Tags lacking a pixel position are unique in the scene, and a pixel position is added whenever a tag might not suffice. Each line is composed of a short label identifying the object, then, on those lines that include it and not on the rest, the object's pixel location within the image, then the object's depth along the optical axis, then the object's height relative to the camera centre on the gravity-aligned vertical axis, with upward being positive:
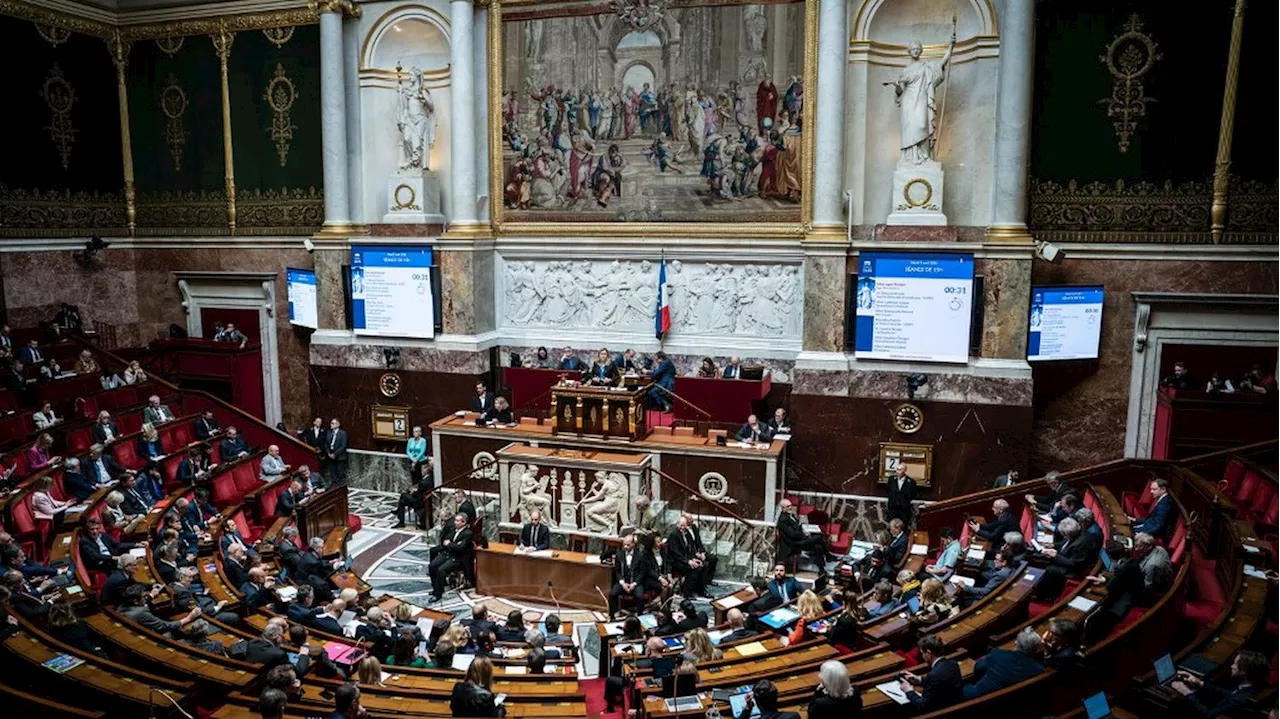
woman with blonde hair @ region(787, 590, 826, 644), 9.31 -3.86
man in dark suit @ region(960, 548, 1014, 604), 9.75 -3.70
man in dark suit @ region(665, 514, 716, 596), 12.34 -4.34
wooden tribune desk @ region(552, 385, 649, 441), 14.71 -2.84
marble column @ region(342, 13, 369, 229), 18.52 +2.29
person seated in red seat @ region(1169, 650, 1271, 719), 6.07 -3.08
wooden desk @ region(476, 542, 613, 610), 12.39 -4.70
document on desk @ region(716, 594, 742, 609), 10.52 -4.23
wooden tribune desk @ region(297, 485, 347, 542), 13.80 -4.36
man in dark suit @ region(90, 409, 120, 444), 14.66 -3.20
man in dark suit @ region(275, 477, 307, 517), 13.77 -4.03
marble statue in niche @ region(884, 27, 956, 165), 14.93 +2.31
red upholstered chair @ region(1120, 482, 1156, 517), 11.69 -3.43
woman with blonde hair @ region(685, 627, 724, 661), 8.52 -3.83
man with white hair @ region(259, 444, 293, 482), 15.30 -3.92
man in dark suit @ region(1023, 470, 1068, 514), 12.28 -3.48
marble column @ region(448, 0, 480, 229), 17.39 +2.20
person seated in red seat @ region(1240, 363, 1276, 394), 13.53 -2.06
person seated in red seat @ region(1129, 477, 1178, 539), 10.25 -3.13
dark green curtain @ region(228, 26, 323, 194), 19.22 +2.72
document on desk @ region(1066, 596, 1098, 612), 8.45 -3.39
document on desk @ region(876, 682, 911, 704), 7.12 -3.59
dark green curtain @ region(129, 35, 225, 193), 20.06 +2.60
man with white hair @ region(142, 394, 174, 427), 16.11 -3.24
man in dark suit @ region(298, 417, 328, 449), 17.41 -3.87
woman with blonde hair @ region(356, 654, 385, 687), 7.78 -3.75
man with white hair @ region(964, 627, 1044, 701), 6.90 -3.26
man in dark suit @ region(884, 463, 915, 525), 14.17 -3.95
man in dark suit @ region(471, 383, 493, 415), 16.44 -2.99
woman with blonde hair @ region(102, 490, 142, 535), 11.54 -3.72
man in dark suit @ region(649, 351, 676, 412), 16.11 -2.52
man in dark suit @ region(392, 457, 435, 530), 15.45 -4.46
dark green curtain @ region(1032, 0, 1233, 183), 14.27 +2.45
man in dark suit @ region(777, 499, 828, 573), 12.93 -4.25
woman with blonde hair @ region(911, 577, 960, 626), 9.12 -3.68
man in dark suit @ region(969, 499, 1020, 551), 11.72 -3.67
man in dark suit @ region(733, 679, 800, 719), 6.27 -3.19
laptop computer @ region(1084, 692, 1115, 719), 6.00 -3.07
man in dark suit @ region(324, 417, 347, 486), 17.31 -4.06
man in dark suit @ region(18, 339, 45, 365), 16.73 -2.26
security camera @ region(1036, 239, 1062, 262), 14.55 -0.14
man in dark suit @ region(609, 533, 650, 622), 11.63 -4.30
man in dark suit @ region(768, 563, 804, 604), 10.52 -4.06
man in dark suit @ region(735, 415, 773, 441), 14.78 -3.15
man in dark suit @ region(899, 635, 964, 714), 6.80 -3.35
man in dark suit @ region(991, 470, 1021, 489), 13.84 -3.63
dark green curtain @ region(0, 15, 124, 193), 18.16 +2.47
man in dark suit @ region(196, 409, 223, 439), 16.38 -3.50
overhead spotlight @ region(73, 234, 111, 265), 19.83 -0.38
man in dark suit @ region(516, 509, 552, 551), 12.81 -4.20
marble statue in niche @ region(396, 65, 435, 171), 17.80 +2.30
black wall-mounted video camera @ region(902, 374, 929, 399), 14.83 -2.29
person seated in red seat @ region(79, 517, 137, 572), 10.61 -3.79
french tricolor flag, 16.94 -1.33
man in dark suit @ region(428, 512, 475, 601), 12.66 -4.51
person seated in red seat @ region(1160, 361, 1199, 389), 14.27 -2.13
